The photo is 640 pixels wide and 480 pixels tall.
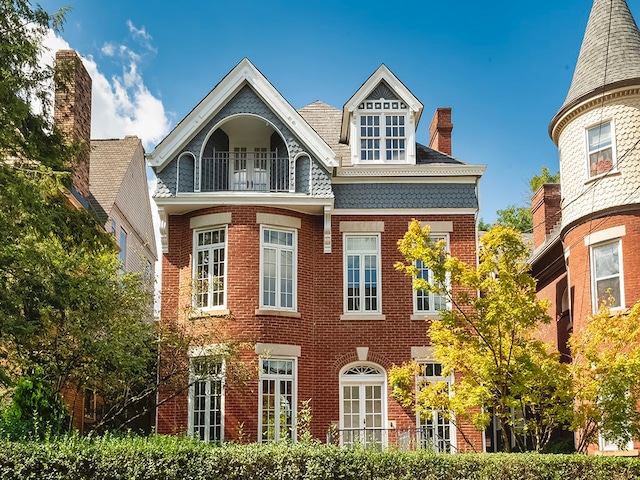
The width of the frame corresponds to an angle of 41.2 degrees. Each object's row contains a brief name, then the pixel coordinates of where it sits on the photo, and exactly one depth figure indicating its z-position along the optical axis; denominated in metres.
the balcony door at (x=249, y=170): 24.23
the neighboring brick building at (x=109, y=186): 27.67
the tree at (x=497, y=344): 17.78
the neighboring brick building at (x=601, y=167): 22.00
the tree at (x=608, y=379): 17.66
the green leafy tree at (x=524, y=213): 54.44
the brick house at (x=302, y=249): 22.42
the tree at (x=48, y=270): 16.31
